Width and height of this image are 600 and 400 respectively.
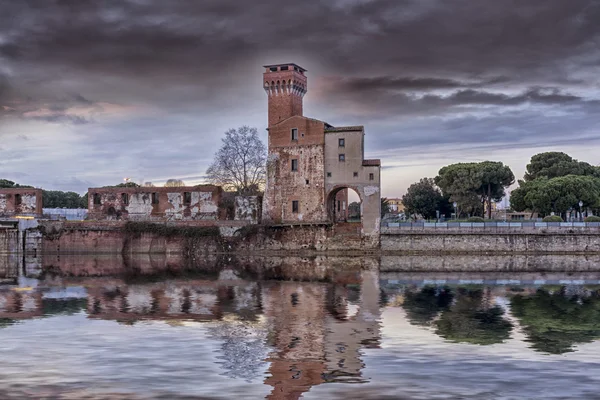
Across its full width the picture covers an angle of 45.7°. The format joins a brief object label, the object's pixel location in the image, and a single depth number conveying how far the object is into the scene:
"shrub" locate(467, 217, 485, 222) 57.71
